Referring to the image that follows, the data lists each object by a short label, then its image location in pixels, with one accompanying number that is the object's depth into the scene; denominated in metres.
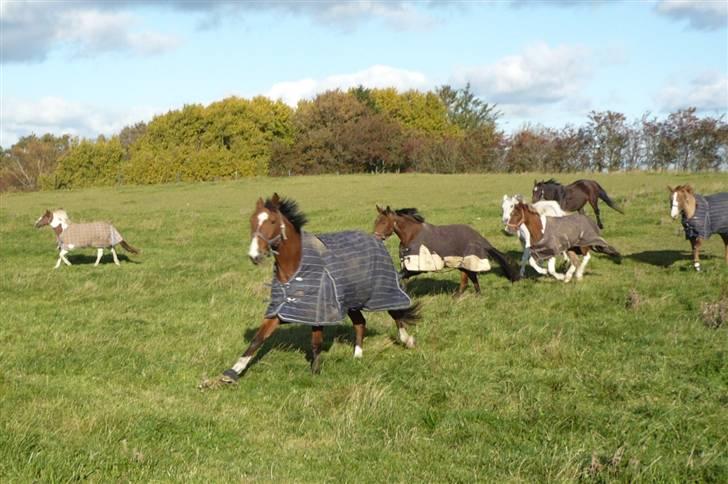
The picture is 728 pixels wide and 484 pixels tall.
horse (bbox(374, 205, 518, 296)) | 12.20
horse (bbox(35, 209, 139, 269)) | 18.82
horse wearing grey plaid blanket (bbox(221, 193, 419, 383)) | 7.99
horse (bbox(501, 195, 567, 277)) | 13.91
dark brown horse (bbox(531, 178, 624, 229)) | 21.06
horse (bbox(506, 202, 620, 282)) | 13.59
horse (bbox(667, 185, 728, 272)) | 14.65
